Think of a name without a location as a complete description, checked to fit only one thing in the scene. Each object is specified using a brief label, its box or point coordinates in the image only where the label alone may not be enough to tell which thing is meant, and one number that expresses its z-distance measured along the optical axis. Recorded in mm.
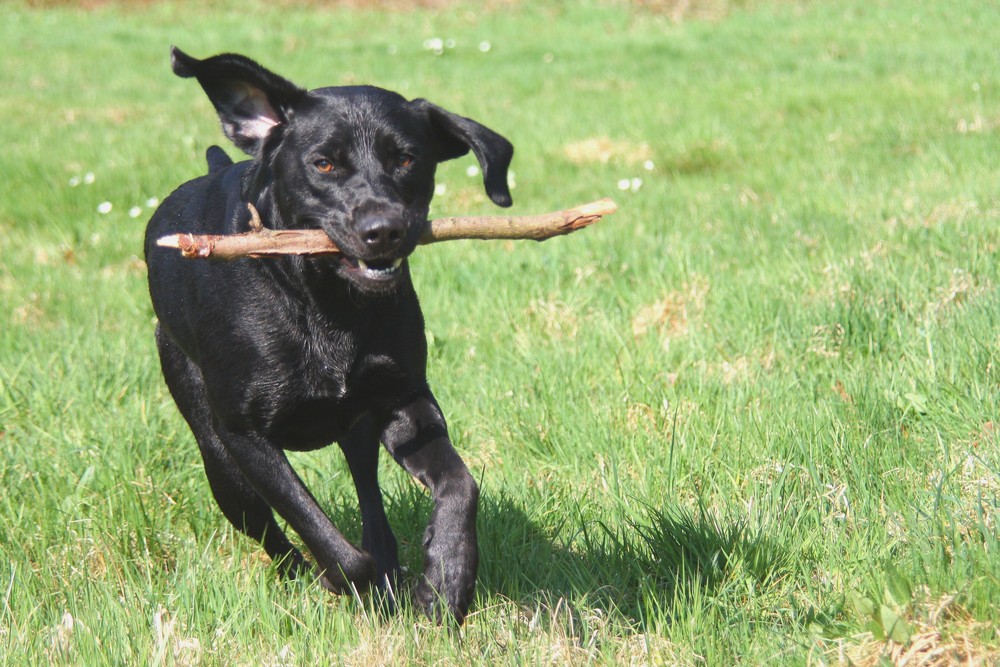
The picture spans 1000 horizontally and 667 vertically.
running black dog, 5734
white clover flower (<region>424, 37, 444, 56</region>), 29812
